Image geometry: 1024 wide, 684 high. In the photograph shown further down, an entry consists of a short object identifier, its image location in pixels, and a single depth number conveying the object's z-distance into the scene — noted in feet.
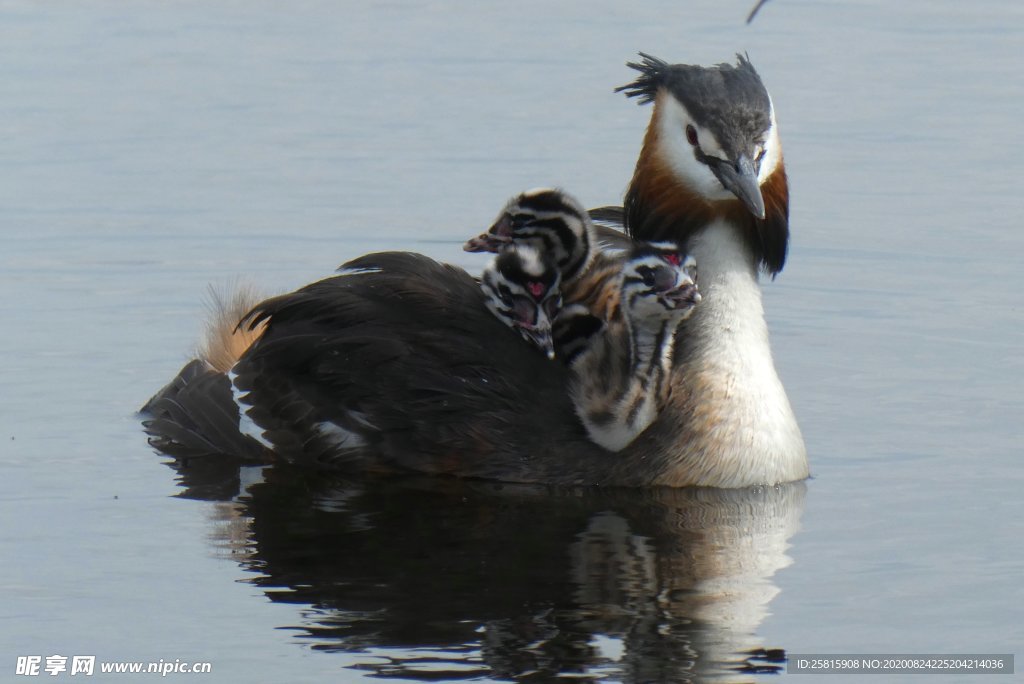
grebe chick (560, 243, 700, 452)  53.01
